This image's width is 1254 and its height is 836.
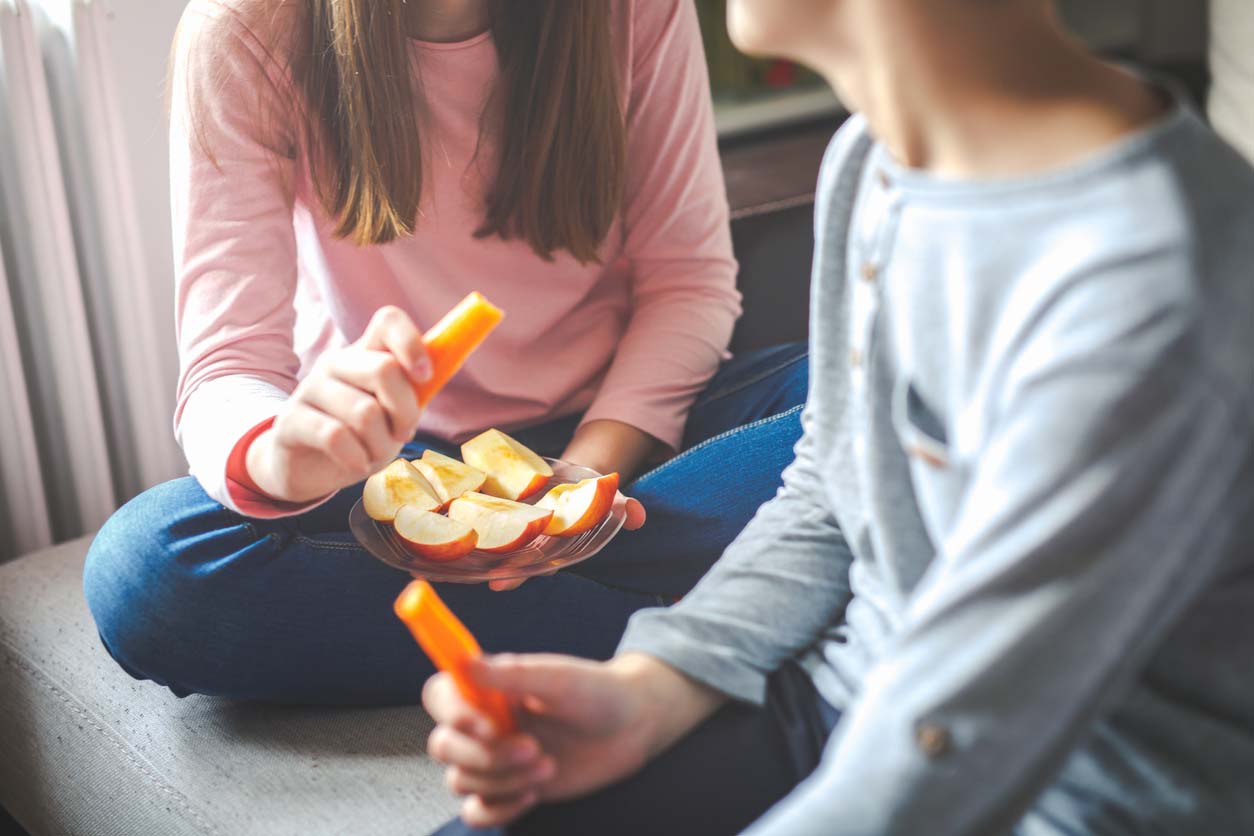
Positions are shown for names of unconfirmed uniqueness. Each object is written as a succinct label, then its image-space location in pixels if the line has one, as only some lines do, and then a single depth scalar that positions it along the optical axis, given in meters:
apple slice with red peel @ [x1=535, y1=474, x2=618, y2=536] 0.98
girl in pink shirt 1.02
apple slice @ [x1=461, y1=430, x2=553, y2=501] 1.05
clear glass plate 0.95
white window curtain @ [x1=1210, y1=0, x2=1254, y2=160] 1.52
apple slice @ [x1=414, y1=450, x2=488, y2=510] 1.03
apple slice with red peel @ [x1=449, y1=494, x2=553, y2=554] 0.96
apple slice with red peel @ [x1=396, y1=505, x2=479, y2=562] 0.94
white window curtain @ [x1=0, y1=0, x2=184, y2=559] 1.43
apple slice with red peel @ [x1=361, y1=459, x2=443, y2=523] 0.99
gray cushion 0.93
